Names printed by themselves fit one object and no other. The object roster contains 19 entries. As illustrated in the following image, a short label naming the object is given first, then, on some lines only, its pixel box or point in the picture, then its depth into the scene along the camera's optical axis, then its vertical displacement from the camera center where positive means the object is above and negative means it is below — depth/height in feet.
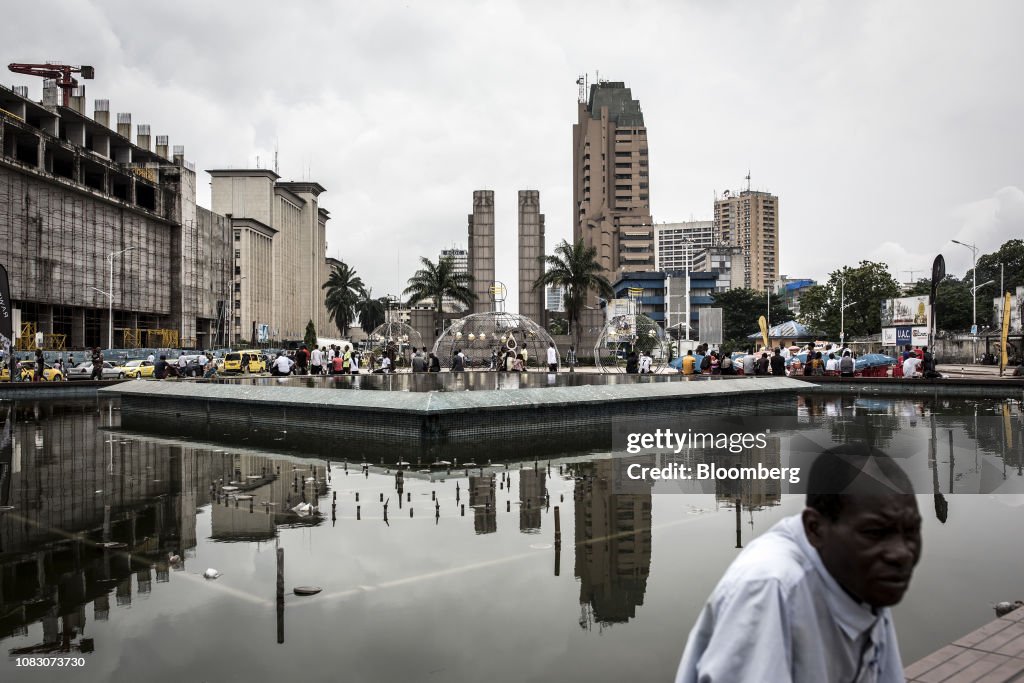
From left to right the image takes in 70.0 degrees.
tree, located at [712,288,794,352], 281.74 +13.44
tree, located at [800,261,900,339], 197.98 +13.35
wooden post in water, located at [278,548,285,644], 16.32 -5.79
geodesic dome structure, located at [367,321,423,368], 138.00 +1.74
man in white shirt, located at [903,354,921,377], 87.25 -2.62
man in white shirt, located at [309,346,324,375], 96.13 -1.71
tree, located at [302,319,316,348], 256.58 +4.00
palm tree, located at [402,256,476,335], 165.48 +14.61
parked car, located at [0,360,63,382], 97.55 -3.22
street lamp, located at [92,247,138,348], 158.06 +13.42
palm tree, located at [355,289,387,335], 363.97 +18.50
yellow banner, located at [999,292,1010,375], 104.99 +2.73
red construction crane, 244.42 +93.21
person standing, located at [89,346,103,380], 102.63 -2.51
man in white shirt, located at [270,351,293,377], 88.48 -2.17
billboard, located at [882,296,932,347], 153.99 +5.37
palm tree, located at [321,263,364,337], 304.09 +22.09
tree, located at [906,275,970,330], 224.53 +11.12
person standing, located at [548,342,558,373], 102.42 -1.84
